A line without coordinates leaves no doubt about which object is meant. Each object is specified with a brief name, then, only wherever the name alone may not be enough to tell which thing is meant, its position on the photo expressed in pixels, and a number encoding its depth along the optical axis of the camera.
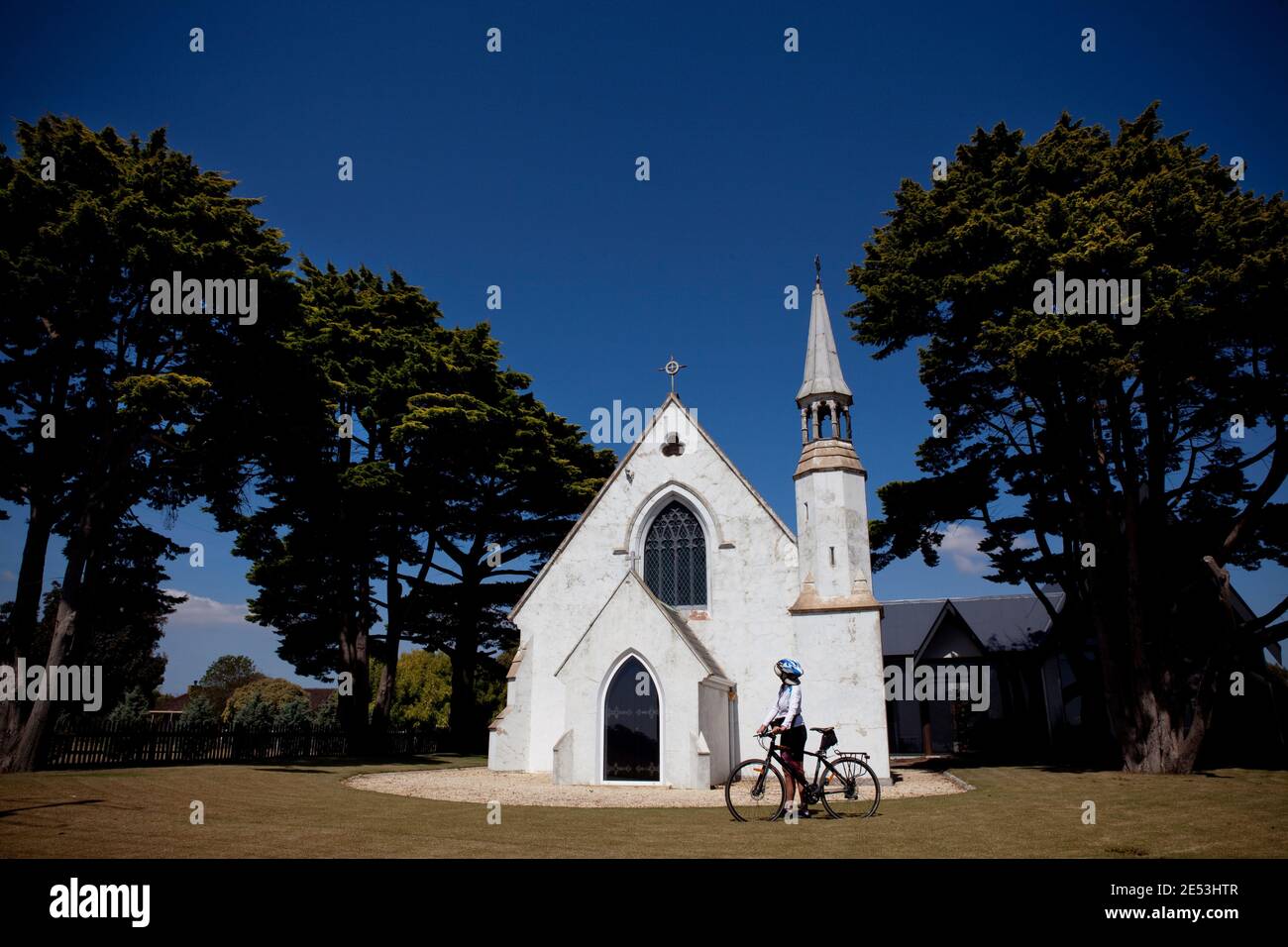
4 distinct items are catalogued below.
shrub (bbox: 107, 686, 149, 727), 27.68
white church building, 18.14
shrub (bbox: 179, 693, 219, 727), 30.50
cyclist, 10.98
